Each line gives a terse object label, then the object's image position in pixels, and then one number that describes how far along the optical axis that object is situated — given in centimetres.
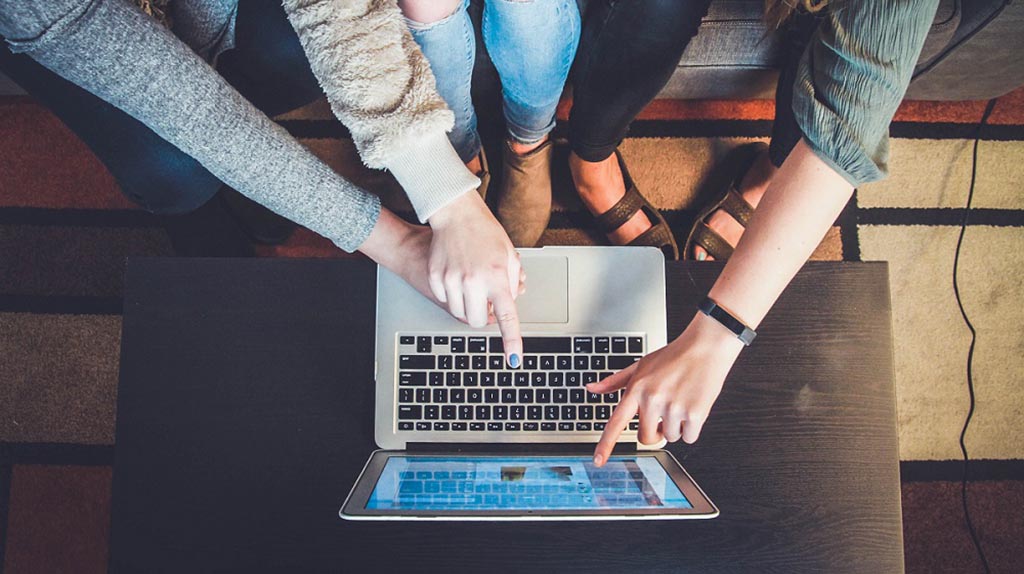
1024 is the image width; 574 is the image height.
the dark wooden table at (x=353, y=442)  69
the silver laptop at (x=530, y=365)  70
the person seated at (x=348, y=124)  61
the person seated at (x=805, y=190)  62
